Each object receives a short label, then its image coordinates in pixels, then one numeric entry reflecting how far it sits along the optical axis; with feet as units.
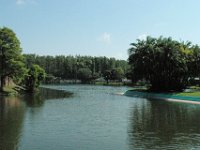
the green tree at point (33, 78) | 292.20
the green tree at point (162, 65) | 270.26
